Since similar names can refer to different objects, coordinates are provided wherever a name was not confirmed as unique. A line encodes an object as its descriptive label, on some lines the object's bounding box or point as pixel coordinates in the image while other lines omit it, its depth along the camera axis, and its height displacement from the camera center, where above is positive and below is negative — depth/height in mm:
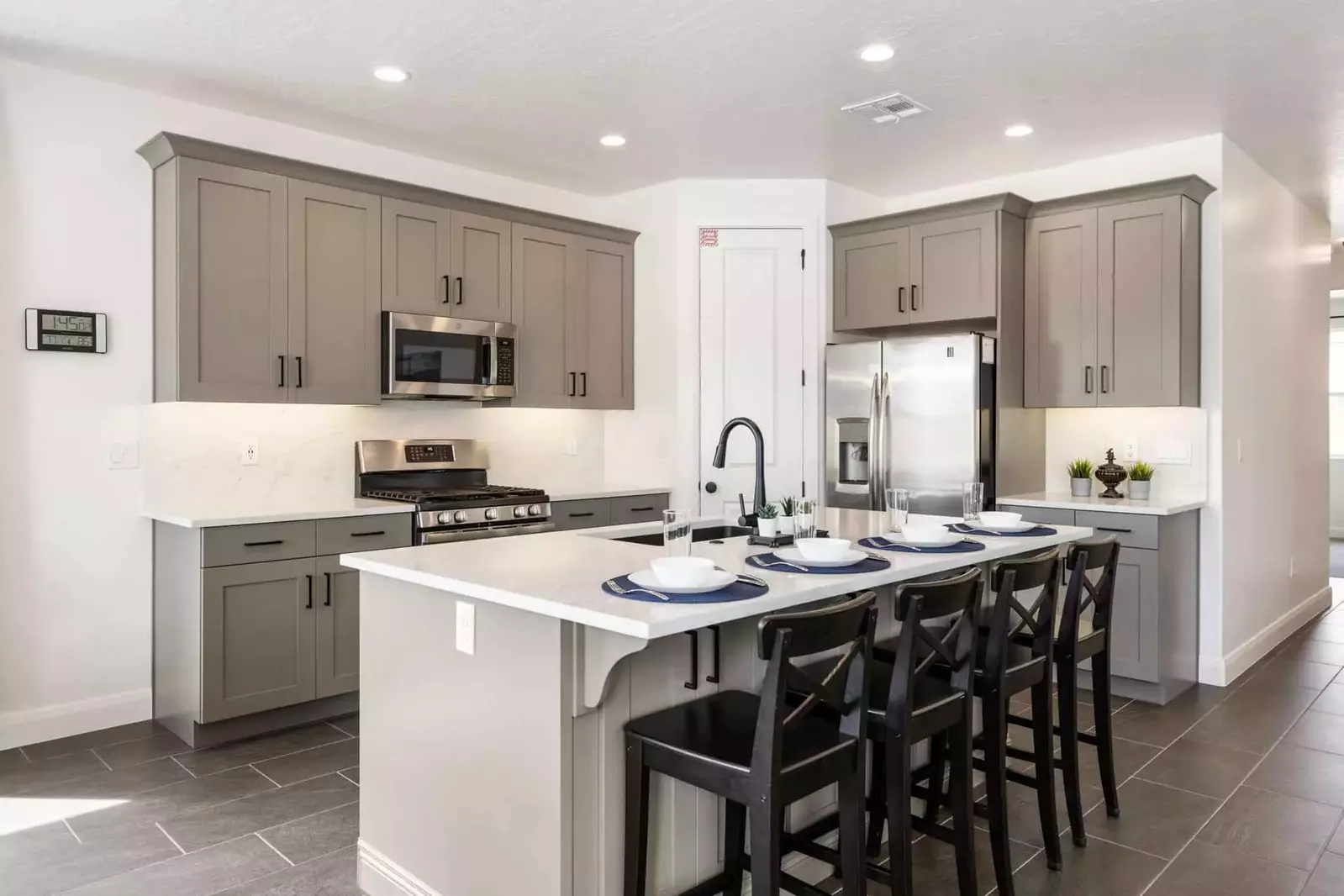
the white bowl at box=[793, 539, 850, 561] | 2311 -264
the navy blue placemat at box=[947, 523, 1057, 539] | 2994 -290
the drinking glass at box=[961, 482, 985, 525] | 3006 -179
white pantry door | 5199 +650
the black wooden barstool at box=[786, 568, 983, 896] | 2041 -615
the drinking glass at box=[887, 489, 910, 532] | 2852 -198
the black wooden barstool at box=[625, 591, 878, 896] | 1745 -620
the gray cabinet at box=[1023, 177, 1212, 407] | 4375 +718
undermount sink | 3381 -324
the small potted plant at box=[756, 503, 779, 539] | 2709 -227
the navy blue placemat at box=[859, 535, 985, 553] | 2641 -299
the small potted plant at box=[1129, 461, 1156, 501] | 4535 -185
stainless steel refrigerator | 4555 +124
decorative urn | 4613 -154
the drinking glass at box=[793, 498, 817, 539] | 2660 -221
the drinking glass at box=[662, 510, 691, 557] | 2213 -213
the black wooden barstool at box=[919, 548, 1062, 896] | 2379 -652
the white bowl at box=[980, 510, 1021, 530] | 3088 -256
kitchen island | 1929 -597
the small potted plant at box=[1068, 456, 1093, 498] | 4703 -178
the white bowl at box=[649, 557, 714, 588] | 1915 -267
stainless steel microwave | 4328 +426
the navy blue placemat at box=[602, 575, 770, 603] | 1865 -310
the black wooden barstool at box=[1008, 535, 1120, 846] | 2717 -647
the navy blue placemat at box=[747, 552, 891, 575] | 2234 -304
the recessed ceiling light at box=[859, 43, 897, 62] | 3404 +1461
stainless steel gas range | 4191 -228
